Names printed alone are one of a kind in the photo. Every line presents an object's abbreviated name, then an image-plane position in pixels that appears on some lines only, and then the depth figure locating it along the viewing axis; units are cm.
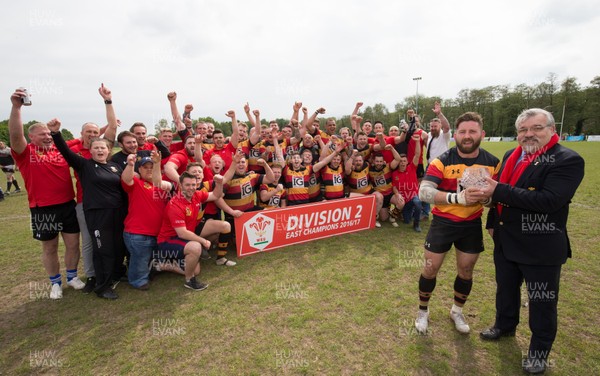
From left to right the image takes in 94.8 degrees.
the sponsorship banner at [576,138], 5332
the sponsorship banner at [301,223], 595
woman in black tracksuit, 443
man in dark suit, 264
